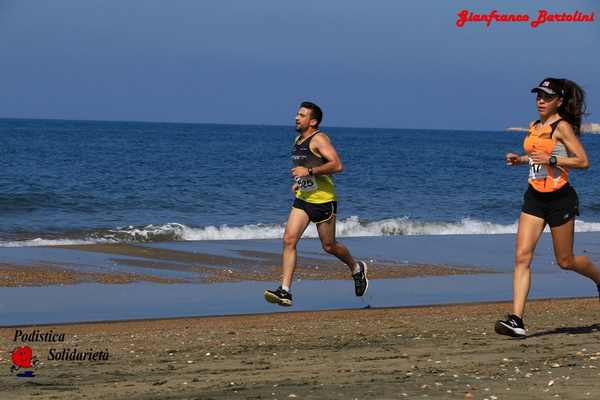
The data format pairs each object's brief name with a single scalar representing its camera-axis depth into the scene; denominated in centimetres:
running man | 1991
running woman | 1634
